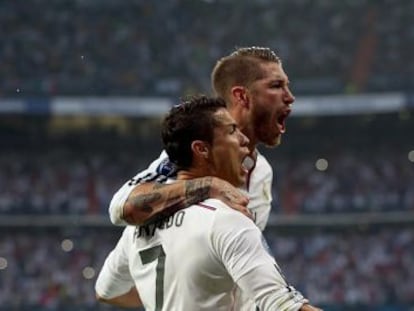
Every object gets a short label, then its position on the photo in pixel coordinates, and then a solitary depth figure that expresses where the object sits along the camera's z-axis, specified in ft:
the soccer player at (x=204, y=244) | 8.84
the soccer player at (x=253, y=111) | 11.10
